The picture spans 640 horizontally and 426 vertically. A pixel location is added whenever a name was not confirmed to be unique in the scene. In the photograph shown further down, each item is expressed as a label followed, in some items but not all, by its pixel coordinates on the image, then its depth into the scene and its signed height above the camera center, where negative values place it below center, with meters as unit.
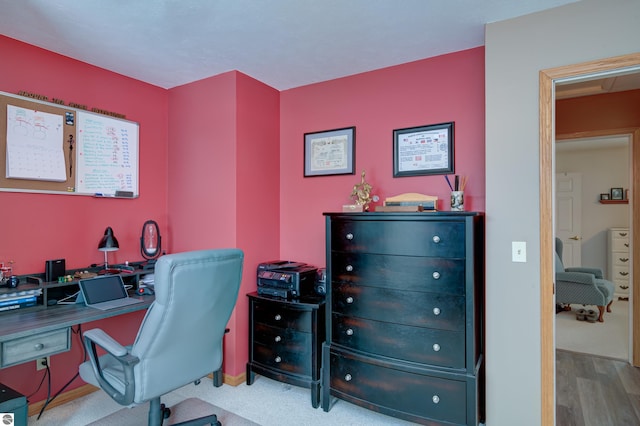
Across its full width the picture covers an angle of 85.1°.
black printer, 2.73 -0.51
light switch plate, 2.07 -0.21
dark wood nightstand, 2.55 -0.95
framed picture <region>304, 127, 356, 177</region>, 3.01 +0.57
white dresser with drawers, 5.50 -0.69
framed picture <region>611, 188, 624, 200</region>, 5.68 +0.37
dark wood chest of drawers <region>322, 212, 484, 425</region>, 2.02 -0.62
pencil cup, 2.26 +0.10
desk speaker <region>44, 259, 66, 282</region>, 2.37 -0.37
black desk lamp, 2.65 -0.21
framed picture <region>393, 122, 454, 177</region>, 2.58 +0.50
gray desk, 1.71 -0.58
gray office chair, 1.67 -0.61
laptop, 2.25 -0.52
